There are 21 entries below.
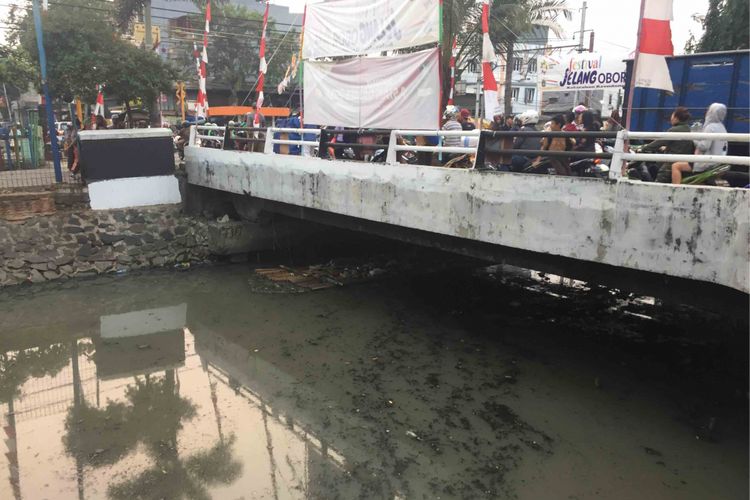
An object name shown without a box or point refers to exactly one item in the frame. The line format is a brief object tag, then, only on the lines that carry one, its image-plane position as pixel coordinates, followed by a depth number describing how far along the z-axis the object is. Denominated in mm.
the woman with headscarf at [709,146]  5062
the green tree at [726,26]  11672
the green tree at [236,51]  32938
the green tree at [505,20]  14812
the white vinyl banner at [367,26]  7348
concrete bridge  4531
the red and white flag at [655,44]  5379
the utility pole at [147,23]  20131
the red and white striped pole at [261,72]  10976
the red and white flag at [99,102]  14108
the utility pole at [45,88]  11844
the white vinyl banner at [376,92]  7473
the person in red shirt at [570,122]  7750
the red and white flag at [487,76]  6719
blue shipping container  8922
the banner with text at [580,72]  15242
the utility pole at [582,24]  23806
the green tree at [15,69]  18456
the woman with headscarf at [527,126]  8109
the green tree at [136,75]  13242
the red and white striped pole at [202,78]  12102
